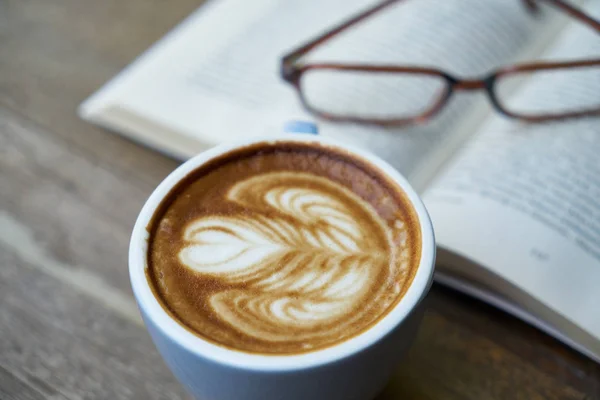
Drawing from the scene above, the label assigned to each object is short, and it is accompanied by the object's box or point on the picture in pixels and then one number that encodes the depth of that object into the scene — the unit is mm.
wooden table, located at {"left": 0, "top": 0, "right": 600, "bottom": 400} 519
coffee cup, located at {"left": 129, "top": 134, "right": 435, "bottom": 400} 368
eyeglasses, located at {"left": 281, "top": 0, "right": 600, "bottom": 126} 700
